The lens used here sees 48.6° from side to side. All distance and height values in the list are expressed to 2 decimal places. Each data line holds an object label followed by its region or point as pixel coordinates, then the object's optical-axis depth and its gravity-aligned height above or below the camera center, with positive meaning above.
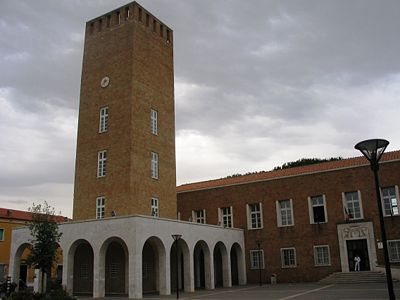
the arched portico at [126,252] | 23.81 +0.63
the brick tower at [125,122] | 28.31 +9.33
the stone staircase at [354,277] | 28.74 -1.39
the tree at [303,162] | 54.74 +11.67
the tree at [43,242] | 23.62 +1.21
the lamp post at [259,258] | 34.12 +0.00
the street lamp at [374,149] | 11.55 +2.73
